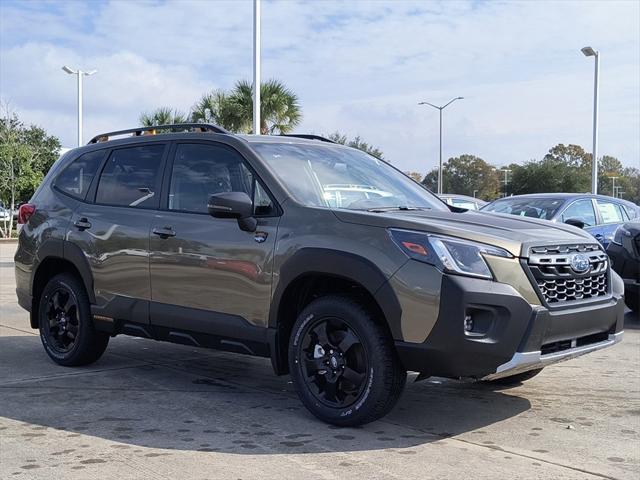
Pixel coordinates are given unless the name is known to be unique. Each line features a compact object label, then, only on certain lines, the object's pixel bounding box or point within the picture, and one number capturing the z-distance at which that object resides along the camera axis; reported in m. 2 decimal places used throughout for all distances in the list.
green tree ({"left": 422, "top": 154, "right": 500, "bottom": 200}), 81.44
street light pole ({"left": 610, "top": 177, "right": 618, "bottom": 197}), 61.14
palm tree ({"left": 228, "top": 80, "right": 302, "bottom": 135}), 25.64
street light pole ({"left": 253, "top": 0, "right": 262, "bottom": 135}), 17.83
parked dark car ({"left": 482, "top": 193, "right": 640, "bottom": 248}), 10.82
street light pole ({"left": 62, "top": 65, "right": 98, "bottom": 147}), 31.25
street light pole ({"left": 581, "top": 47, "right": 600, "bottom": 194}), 26.64
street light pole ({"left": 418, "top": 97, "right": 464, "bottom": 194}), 41.86
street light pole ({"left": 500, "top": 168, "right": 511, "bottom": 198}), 65.71
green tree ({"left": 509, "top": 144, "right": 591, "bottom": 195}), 56.75
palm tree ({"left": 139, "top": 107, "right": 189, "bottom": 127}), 28.86
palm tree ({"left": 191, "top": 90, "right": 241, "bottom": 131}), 26.27
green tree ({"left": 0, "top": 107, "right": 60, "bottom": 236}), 31.78
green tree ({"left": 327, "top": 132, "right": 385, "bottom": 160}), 50.75
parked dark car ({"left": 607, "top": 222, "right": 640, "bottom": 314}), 8.78
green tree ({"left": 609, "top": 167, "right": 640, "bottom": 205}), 64.69
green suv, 4.31
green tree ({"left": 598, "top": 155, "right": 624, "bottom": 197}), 64.31
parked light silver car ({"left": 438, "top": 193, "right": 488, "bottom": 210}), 16.62
